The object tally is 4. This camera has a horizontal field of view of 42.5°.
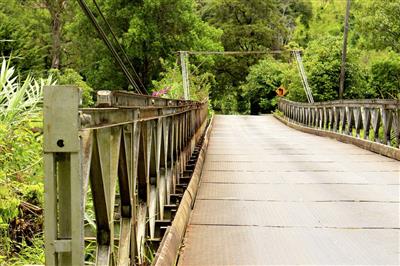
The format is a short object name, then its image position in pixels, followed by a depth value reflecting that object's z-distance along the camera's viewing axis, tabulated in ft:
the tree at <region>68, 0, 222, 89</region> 115.03
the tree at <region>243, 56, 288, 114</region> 135.54
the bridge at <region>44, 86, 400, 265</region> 6.76
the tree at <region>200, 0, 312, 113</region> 172.86
